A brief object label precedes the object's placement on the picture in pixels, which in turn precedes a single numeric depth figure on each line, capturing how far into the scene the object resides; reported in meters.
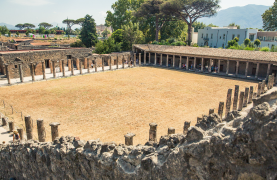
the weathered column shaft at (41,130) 11.95
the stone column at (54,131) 11.53
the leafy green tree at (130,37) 50.50
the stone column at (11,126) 13.73
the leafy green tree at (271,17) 61.11
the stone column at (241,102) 17.75
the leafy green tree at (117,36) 51.31
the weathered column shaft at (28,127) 12.47
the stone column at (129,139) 9.97
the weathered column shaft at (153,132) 11.44
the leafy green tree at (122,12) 63.09
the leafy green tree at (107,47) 46.59
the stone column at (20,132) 12.91
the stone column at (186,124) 12.20
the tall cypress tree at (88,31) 54.41
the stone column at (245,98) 18.91
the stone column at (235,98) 17.70
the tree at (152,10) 48.83
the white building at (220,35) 50.16
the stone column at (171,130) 11.23
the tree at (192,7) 44.47
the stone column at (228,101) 16.93
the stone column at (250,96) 19.54
